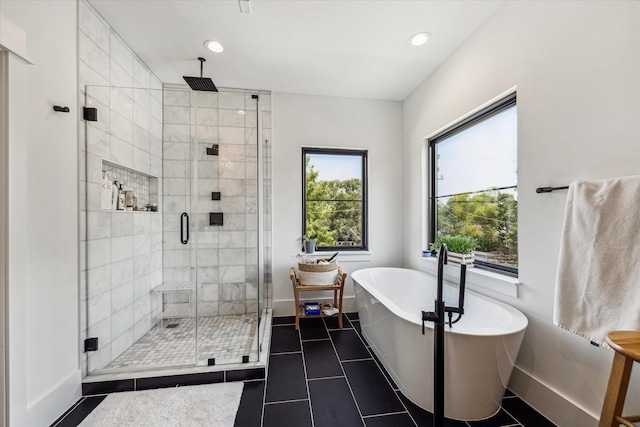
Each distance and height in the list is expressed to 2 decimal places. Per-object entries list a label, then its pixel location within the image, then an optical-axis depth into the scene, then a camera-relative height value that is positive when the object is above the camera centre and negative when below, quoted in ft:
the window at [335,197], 10.80 +0.72
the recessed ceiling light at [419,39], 7.07 +4.88
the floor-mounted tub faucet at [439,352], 3.84 -2.06
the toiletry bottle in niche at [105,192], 6.48 +0.60
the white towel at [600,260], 3.69 -0.73
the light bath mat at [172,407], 5.01 -3.99
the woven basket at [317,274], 9.04 -2.08
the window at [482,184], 6.44 +0.87
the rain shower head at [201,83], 7.94 +4.16
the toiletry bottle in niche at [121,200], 7.13 +0.43
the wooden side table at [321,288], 8.95 -2.56
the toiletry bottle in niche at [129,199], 7.38 +0.48
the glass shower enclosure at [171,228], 6.49 -0.39
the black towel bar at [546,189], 4.84 +0.47
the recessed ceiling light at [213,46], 7.43 +4.96
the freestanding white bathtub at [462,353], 4.73 -2.77
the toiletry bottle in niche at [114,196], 6.86 +0.53
